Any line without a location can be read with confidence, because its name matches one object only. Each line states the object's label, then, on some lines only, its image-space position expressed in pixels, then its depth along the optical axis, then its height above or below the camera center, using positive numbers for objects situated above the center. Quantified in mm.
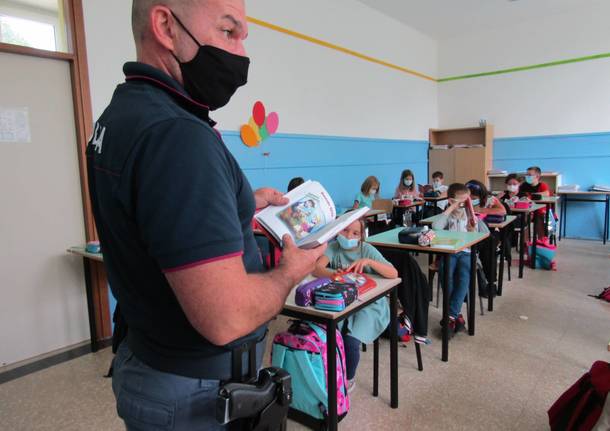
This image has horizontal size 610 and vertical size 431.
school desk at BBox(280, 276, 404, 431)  1813 -656
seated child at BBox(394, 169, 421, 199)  6363 -390
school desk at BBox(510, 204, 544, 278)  4809 -765
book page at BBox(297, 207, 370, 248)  946 -159
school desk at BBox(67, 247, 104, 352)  3188 -973
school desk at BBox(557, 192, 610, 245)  6598 -717
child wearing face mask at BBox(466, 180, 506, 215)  4332 -464
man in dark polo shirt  626 -86
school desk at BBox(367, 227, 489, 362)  2807 -592
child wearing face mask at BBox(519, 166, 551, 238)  6063 -405
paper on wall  2854 +295
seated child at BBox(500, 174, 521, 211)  5633 -415
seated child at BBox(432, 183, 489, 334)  3289 -593
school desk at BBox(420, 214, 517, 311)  3709 -843
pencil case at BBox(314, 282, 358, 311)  1820 -572
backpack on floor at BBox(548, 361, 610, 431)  1727 -1019
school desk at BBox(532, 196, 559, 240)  5494 -595
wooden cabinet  7566 +97
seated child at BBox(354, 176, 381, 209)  5566 -414
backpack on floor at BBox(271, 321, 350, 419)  2062 -966
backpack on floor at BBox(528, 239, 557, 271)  4992 -1145
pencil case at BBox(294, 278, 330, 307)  1869 -566
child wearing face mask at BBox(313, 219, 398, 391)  2318 -809
